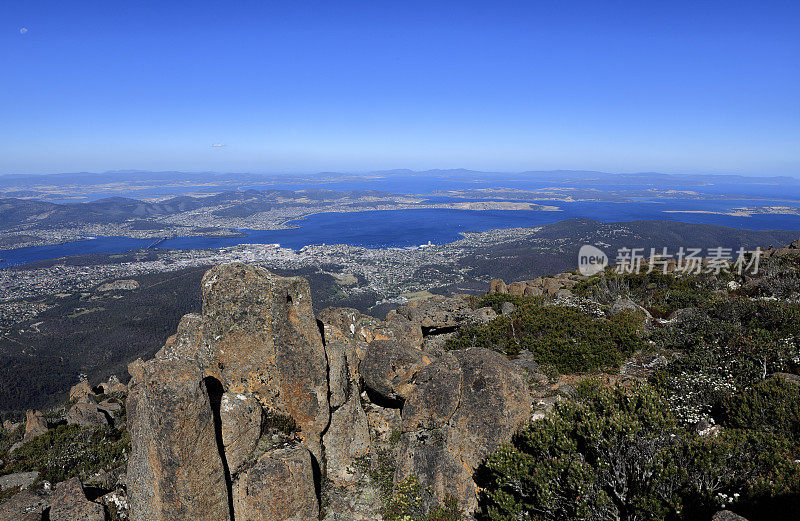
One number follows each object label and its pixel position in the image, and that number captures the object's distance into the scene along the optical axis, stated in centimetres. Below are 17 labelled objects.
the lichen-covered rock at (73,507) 933
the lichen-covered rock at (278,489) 820
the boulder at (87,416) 1919
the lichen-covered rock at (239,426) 837
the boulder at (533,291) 2999
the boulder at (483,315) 2009
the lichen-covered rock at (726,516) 561
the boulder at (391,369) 1098
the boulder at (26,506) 974
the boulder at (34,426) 1920
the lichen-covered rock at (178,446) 739
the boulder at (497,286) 3139
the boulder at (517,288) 3154
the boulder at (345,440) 988
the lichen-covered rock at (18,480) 1242
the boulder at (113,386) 2672
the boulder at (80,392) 2560
